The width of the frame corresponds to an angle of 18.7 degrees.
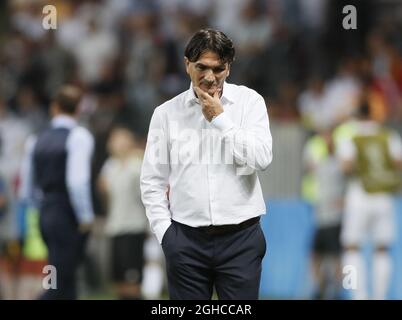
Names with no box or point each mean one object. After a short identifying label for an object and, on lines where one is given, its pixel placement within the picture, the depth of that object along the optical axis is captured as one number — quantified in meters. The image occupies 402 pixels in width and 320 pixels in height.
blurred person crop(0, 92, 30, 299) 15.22
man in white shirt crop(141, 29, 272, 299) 7.15
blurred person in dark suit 11.52
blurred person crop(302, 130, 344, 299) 14.66
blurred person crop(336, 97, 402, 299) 13.74
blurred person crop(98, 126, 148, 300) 14.03
